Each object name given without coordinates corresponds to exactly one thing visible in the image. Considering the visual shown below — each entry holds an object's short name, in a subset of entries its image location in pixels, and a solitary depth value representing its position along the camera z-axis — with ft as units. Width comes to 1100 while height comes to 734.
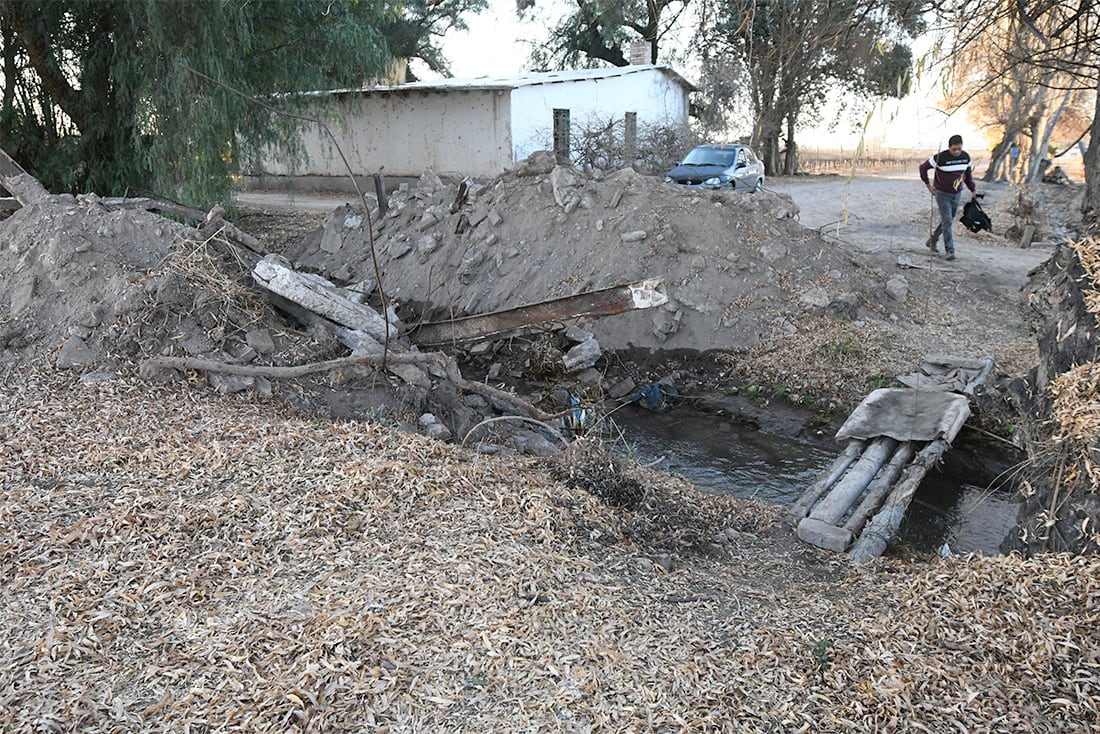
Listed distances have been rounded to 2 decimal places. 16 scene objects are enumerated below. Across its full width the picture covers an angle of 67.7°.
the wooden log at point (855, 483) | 17.53
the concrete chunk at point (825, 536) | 16.33
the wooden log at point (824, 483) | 17.78
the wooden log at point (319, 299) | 22.58
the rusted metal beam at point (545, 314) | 21.21
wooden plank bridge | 16.89
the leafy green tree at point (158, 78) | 36.68
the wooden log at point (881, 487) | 17.43
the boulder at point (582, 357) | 29.62
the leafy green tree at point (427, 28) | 86.22
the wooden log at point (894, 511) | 16.24
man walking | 36.88
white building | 65.41
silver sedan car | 52.80
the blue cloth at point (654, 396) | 27.66
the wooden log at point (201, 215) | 23.62
